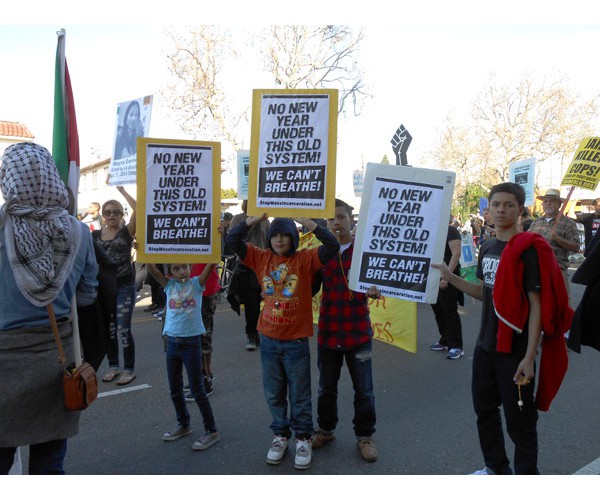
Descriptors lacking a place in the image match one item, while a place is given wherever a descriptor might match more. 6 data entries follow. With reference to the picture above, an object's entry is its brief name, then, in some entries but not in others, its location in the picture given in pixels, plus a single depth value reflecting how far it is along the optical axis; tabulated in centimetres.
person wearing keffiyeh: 222
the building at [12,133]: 3091
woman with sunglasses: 546
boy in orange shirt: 352
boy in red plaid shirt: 362
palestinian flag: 286
